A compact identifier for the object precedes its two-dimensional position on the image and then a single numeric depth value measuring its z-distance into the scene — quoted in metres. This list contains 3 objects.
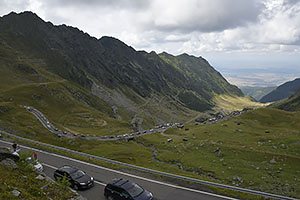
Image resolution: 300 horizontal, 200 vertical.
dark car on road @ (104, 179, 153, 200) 22.20
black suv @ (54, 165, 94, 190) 25.39
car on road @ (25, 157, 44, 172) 27.69
